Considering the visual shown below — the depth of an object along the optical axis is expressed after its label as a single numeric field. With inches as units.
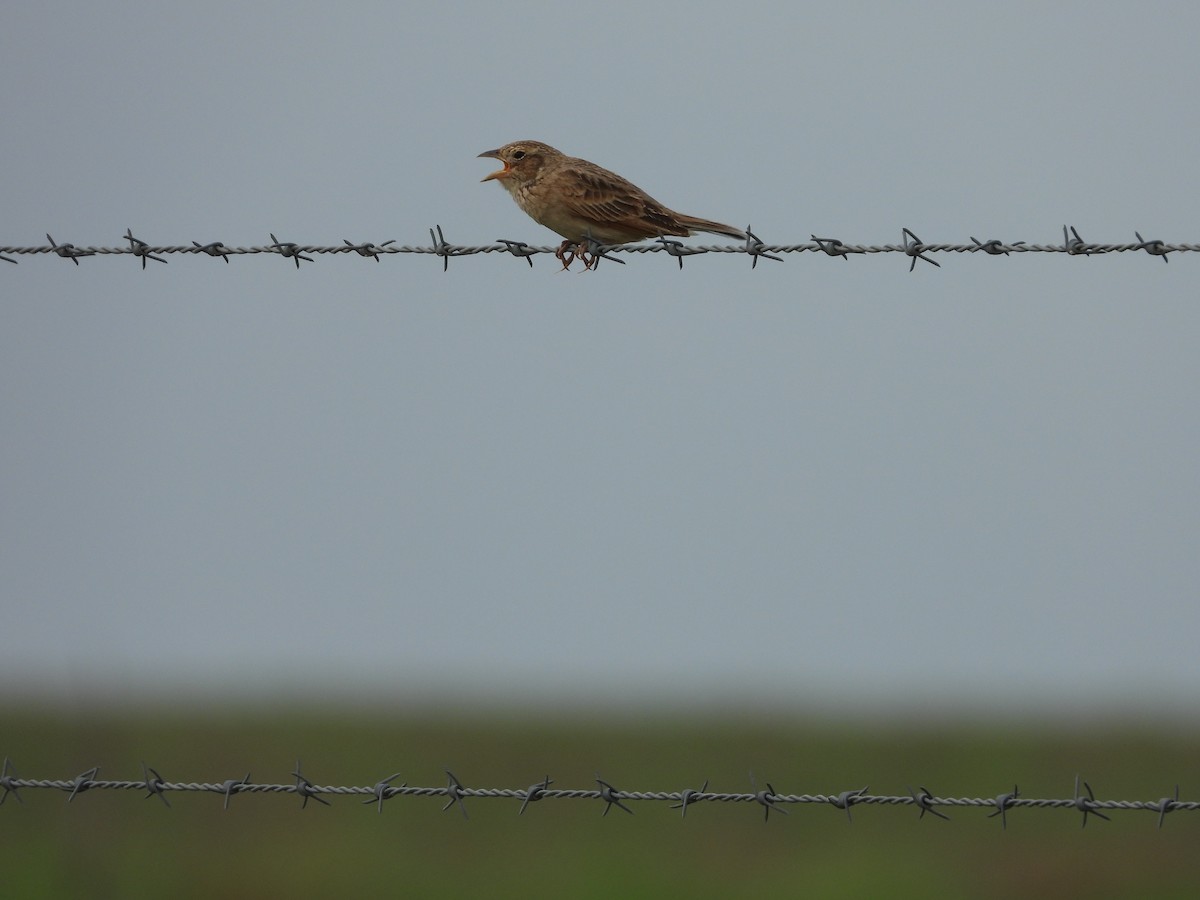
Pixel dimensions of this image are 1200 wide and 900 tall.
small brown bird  650.8
